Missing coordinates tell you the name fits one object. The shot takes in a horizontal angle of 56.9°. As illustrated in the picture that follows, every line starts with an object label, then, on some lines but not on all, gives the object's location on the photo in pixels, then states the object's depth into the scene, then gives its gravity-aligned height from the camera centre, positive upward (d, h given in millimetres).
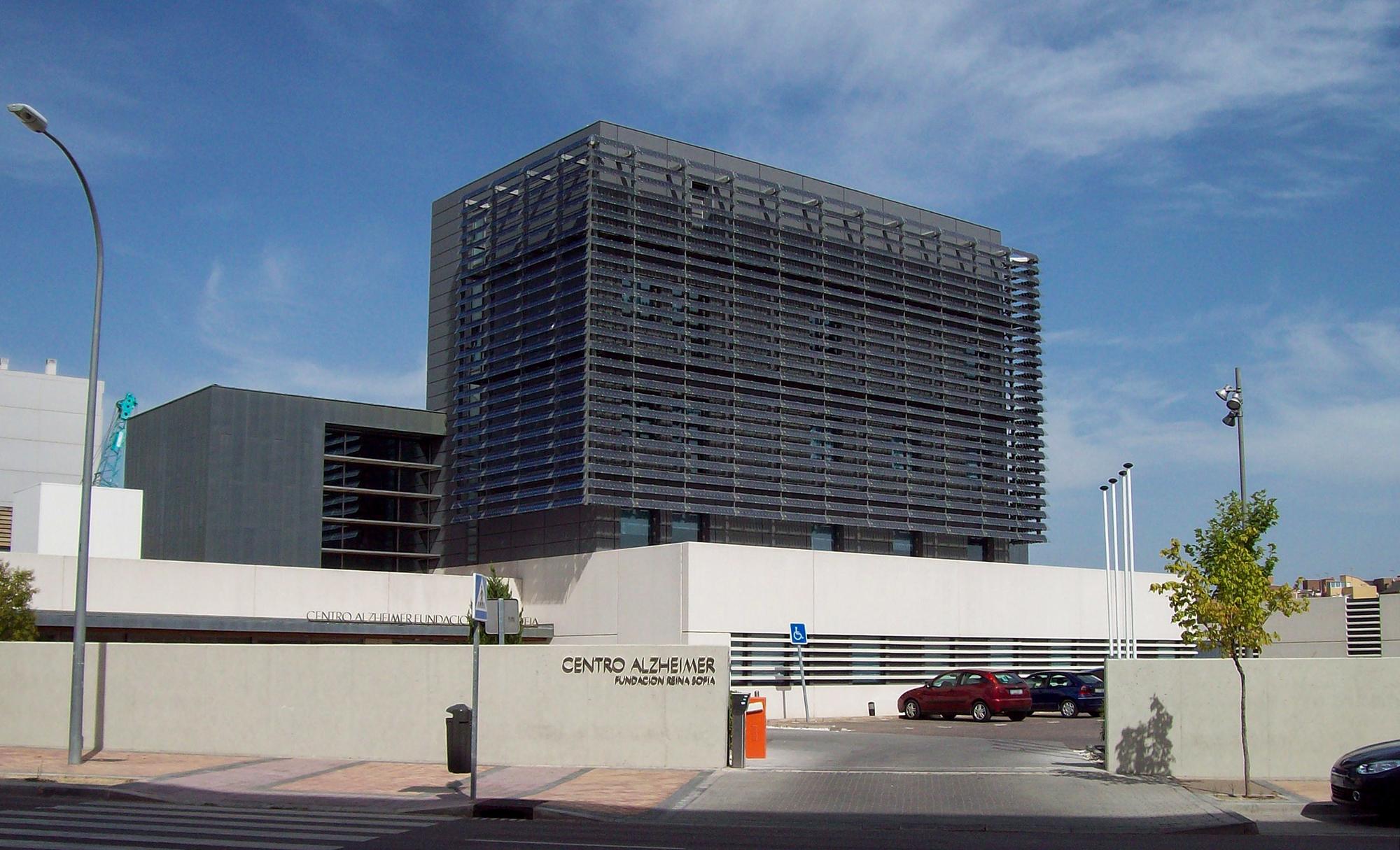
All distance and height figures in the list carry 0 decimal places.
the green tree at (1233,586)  18969 -190
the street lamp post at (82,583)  21109 -350
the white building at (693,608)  37125 -1264
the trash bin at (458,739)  19328 -2587
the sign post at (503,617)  17547 -697
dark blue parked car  38906 -3667
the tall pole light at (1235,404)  26359 +3443
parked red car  36781 -3612
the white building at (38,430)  87125 +9056
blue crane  86688 +8029
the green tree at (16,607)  29156 -1034
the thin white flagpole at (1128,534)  41250 +1220
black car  16156 -2593
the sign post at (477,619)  16969 -712
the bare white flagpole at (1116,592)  42844 -691
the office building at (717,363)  43375 +7545
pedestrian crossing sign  17094 -459
